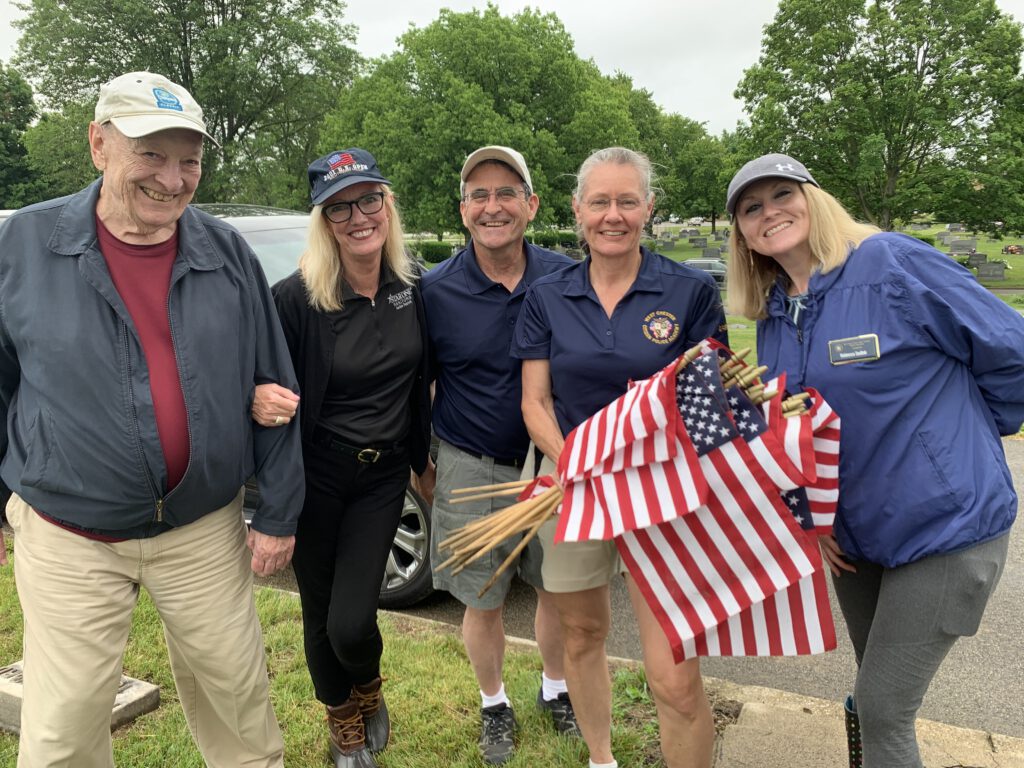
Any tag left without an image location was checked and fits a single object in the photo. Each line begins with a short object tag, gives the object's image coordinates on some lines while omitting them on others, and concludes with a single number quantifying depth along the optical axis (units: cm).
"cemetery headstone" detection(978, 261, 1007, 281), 2492
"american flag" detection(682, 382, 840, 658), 189
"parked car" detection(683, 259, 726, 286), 2794
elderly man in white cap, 205
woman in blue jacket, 194
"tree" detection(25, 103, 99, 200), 2733
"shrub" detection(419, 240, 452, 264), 3866
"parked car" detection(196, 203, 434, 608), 397
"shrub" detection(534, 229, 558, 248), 3655
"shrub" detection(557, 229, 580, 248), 3951
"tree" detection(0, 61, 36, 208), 3625
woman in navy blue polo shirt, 238
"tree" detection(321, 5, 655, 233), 2808
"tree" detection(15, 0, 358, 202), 2867
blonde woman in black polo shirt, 269
